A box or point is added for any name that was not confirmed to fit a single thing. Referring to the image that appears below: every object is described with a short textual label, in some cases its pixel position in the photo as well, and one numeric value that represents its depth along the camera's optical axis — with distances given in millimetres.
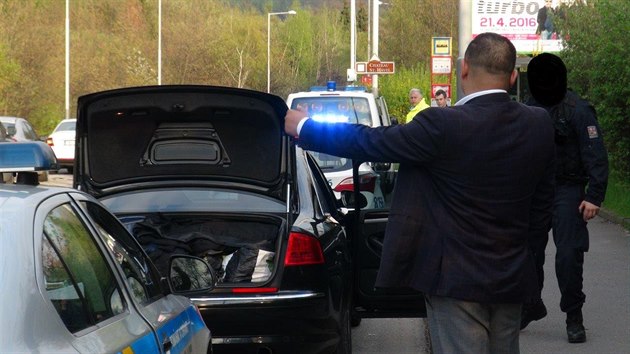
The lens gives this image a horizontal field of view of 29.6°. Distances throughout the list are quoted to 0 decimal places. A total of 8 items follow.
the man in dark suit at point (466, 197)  4355
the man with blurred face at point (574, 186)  7922
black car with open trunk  6934
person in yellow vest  18233
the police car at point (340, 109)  14078
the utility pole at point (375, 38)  34219
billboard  40281
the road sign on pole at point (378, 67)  30359
